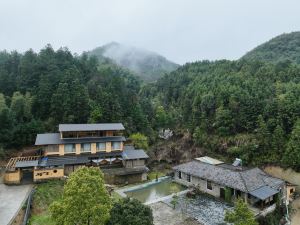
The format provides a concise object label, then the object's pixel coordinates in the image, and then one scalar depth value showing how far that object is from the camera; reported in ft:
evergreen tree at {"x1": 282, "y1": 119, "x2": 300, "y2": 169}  93.66
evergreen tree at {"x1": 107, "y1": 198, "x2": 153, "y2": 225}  45.93
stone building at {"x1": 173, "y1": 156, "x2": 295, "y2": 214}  74.08
